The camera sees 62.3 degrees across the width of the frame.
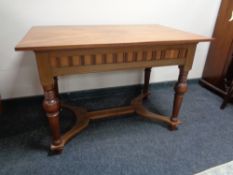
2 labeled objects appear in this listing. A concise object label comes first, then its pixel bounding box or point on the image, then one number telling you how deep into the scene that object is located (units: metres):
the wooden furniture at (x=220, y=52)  1.83
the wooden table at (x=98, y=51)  0.95
